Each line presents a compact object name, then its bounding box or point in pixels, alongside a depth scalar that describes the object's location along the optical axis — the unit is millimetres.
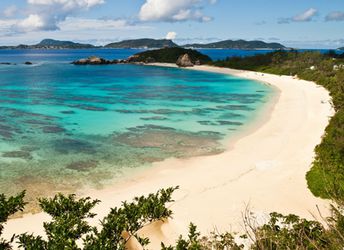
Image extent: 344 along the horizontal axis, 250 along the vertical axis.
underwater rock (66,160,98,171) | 28109
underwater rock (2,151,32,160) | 30578
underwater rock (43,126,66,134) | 39594
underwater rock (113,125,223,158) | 32875
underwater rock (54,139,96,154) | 32438
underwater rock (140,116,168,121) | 47238
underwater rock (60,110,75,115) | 51406
